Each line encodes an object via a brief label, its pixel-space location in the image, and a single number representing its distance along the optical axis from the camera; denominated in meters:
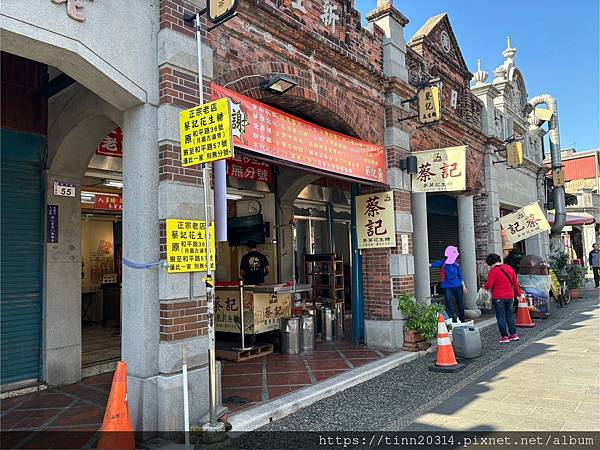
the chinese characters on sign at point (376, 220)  8.01
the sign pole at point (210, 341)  4.12
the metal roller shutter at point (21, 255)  5.54
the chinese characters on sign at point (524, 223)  11.33
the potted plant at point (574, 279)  14.82
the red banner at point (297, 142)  5.11
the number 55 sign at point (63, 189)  6.06
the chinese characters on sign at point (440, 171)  8.12
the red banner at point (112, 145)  6.64
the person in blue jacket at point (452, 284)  9.19
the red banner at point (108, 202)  8.16
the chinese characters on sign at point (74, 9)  3.75
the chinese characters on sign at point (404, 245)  8.10
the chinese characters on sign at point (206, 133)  3.92
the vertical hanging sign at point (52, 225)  6.00
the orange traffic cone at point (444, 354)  6.57
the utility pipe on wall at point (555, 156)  17.77
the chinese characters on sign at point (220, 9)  4.31
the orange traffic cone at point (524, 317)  9.94
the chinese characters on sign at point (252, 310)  7.30
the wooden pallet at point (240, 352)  7.04
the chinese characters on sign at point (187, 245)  4.36
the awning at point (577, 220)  19.33
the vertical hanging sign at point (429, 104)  8.47
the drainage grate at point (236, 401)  5.00
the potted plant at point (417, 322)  7.62
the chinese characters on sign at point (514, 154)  12.77
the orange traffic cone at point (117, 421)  3.55
